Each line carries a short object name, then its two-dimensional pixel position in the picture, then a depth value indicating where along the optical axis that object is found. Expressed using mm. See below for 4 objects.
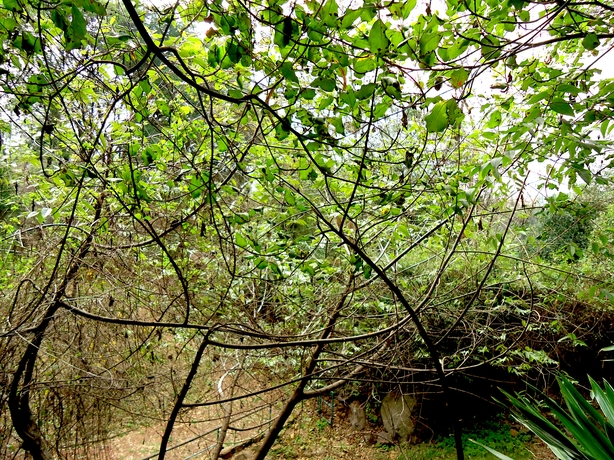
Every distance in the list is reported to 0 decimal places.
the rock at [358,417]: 4941
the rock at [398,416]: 4527
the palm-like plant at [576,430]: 1503
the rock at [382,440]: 4648
